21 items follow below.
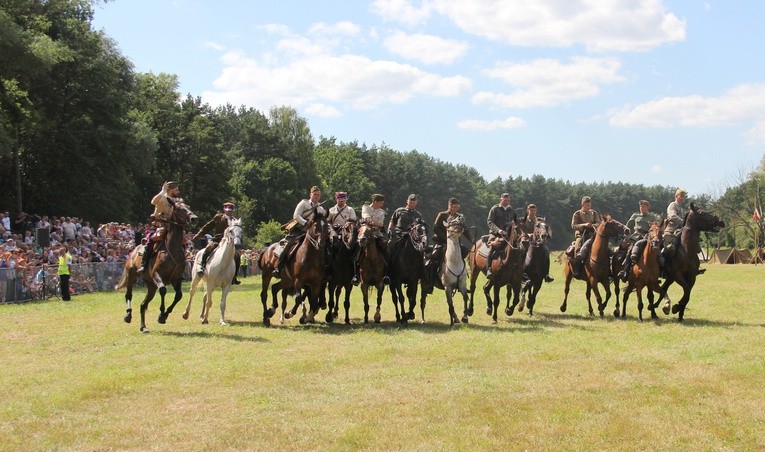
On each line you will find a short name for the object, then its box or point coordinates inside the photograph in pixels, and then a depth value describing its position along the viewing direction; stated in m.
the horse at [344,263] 17.98
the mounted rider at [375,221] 17.73
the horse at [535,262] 20.89
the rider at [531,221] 21.08
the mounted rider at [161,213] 17.02
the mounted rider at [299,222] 17.81
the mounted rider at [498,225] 19.41
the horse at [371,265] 17.78
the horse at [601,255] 20.23
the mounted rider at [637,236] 19.50
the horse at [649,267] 19.06
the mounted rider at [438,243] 18.58
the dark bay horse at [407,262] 18.22
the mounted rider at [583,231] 20.94
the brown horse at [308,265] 17.34
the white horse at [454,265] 18.00
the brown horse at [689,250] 18.88
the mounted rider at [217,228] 19.17
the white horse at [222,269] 18.78
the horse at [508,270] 19.14
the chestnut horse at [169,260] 17.05
